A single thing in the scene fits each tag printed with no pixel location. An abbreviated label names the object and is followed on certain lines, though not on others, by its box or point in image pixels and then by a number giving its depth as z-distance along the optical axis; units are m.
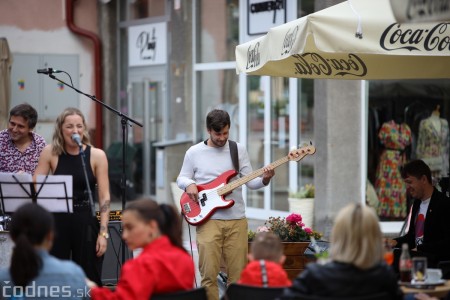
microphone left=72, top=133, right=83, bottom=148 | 13.52
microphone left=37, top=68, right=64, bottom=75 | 16.14
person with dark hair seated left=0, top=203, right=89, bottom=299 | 9.75
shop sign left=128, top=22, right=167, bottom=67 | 33.28
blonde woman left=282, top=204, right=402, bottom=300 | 9.52
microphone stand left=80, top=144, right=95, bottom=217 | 13.57
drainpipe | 35.25
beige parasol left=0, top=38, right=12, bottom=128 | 31.97
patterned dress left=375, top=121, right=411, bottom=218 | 24.37
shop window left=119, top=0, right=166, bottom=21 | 33.84
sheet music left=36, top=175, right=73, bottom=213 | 13.18
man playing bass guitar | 15.23
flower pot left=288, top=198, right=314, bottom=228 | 24.73
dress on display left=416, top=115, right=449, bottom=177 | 24.09
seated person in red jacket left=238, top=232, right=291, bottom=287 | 10.37
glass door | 34.34
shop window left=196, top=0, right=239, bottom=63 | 29.41
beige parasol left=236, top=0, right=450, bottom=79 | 12.24
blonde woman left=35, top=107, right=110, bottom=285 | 13.70
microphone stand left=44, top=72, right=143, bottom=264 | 15.44
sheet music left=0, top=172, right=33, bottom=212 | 13.48
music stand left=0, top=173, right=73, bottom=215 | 13.20
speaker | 17.62
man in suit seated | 14.43
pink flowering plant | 16.37
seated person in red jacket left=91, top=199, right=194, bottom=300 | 9.62
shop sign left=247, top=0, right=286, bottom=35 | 26.22
